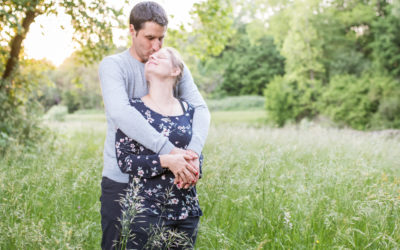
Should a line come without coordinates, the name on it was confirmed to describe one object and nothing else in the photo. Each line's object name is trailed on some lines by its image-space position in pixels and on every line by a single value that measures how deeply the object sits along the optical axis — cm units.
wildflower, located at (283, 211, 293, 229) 264
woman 209
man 212
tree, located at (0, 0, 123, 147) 493
